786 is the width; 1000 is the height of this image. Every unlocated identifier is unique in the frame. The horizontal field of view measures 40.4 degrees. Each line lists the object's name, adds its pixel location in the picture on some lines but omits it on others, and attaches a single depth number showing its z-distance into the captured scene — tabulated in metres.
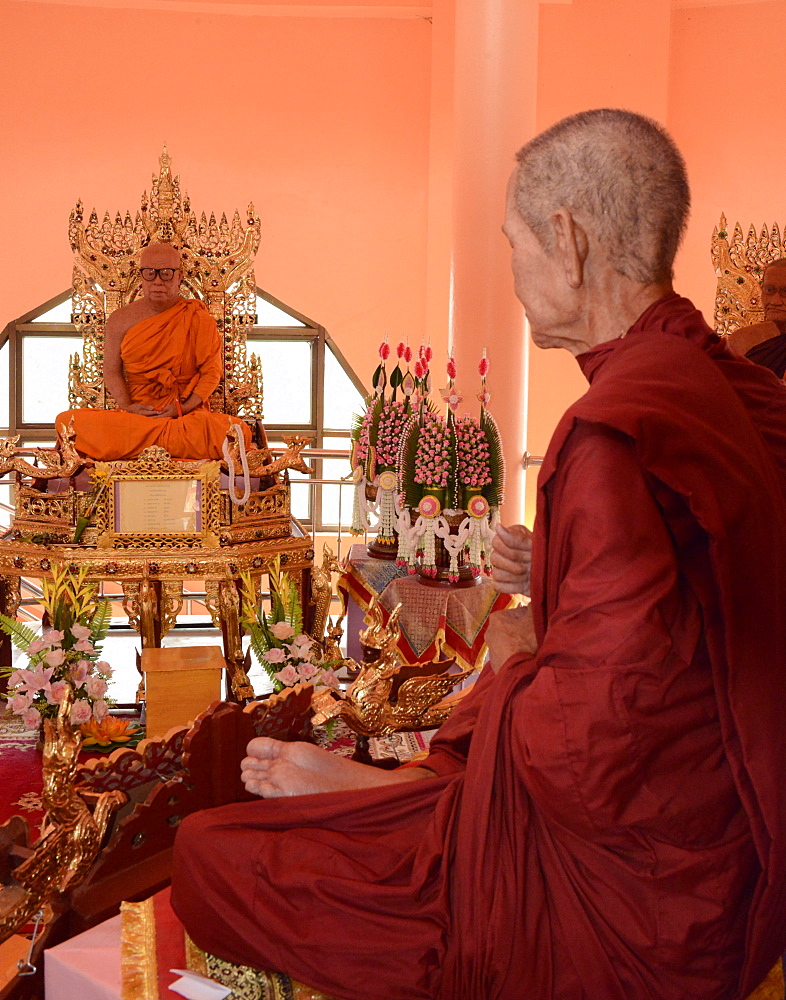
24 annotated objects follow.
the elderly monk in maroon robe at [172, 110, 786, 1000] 1.22
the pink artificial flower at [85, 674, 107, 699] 3.28
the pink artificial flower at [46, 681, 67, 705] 3.22
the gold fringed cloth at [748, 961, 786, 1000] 1.48
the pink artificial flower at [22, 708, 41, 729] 3.20
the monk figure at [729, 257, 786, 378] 4.99
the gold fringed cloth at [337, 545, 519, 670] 3.65
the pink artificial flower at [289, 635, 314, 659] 3.31
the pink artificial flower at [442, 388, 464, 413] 3.81
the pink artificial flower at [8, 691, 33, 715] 3.21
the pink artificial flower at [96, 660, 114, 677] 3.39
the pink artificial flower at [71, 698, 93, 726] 3.19
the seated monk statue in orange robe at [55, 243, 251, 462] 4.70
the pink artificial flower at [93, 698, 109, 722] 3.33
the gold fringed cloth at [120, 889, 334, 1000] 1.50
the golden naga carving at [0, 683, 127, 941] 1.83
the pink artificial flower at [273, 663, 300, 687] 3.20
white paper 1.51
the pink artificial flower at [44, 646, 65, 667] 3.27
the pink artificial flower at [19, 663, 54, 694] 3.26
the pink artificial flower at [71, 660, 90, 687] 3.29
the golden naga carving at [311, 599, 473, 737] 2.74
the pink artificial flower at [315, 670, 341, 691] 3.20
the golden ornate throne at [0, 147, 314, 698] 4.20
